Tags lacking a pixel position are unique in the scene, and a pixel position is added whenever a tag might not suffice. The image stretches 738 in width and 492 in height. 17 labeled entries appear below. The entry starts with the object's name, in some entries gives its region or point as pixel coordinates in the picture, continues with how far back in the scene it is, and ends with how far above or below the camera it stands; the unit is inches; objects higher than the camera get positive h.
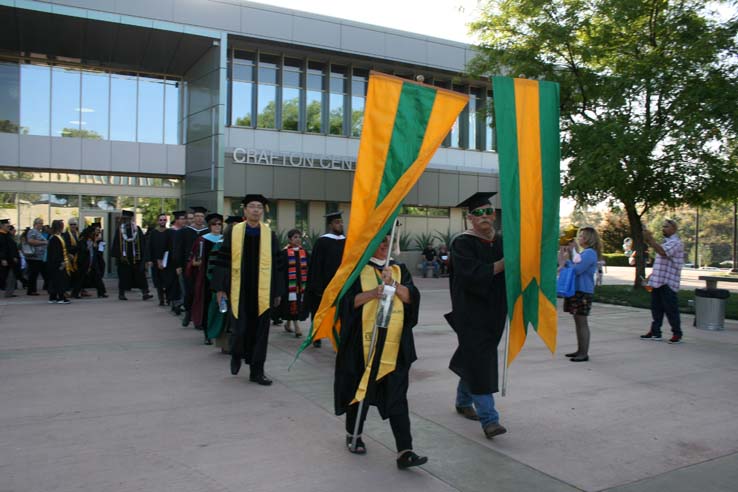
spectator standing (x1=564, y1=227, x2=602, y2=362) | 301.0 -24.5
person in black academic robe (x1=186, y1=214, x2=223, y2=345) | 319.3 -19.8
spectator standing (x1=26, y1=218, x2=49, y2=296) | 566.6 -19.1
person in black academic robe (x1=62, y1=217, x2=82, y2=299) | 531.5 -14.6
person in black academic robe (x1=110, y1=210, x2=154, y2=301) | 563.5 -20.1
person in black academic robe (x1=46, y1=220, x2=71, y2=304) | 515.5 -24.6
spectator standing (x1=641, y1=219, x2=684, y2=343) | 356.5 -19.9
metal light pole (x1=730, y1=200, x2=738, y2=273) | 1304.1 +13.0
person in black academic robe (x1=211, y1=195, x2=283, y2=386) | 246.8 -21.3
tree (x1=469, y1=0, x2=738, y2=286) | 522.3 +146.4
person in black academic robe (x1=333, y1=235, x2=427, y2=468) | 164.2 -30.8
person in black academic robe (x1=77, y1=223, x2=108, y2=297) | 555.8 -22.3
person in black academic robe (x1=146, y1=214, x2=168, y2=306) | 483.4 -11.2
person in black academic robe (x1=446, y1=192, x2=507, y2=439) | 180.9 -19.6
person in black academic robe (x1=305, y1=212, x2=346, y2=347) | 302.5 -13.1
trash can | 415.2 -44.8
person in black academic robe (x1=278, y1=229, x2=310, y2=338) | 353.4 -27.1
